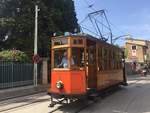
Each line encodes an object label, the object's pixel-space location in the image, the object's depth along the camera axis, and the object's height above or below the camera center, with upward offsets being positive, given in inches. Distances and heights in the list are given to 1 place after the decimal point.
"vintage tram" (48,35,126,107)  193.8 -9.3
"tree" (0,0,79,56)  420.2 +134.1
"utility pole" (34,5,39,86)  367.6 +56.0
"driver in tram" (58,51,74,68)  197.2 -1.0
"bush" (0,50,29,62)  359.5 +16.8
